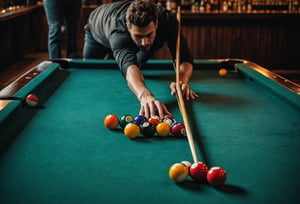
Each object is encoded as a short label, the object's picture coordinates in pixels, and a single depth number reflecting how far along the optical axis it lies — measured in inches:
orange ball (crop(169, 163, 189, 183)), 42.1
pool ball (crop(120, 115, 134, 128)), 61.6
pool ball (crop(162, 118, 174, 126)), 61.6
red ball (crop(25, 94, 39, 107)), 70.9
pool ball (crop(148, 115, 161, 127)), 62.8
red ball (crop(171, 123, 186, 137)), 57.8
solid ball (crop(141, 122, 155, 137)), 57.8
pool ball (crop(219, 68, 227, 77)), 107.8
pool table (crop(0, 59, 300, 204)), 40.3
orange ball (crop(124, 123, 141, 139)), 56.9
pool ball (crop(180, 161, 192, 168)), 44.7
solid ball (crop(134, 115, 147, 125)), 61.5
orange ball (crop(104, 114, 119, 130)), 60.9
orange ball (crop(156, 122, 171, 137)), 57.8
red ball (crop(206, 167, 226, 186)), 41.1
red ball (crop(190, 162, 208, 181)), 42.8
